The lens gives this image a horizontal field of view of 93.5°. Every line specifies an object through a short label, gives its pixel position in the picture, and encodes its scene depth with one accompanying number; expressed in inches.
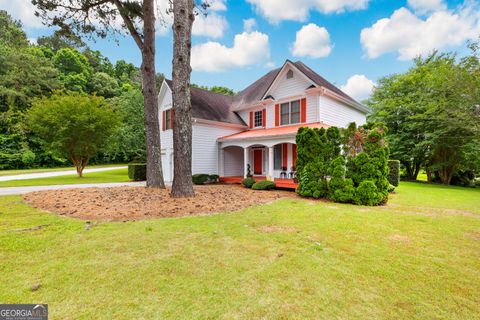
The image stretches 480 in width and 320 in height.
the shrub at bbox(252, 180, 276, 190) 492.9
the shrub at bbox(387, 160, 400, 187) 553.0
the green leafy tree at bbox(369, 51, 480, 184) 606.9
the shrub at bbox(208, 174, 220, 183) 624.9
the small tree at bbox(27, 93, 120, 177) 665.6
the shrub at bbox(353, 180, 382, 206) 333.4
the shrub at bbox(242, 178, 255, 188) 536.1
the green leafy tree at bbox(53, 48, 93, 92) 1575.7
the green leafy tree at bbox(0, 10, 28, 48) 1498.5
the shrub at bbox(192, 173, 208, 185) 594.9
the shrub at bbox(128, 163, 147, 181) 681.6
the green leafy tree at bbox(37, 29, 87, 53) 468.2
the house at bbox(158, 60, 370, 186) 546.3
